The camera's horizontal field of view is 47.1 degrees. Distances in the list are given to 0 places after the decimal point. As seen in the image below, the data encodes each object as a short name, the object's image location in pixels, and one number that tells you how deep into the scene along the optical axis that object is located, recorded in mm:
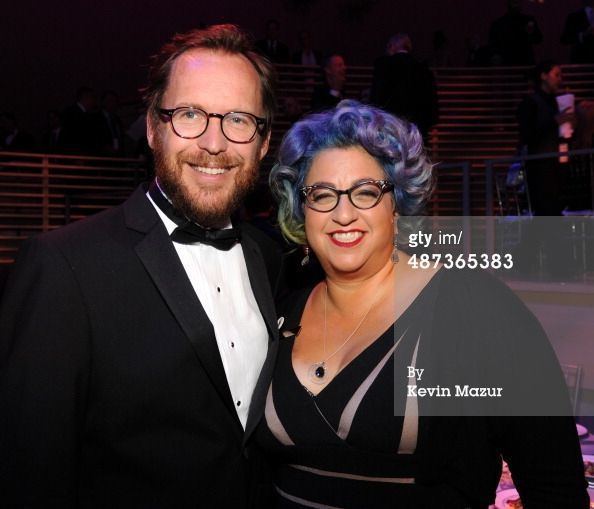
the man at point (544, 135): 5328
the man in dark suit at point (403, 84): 5617
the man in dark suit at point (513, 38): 10250
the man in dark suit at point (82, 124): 8398
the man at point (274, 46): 10368
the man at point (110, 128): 8578
